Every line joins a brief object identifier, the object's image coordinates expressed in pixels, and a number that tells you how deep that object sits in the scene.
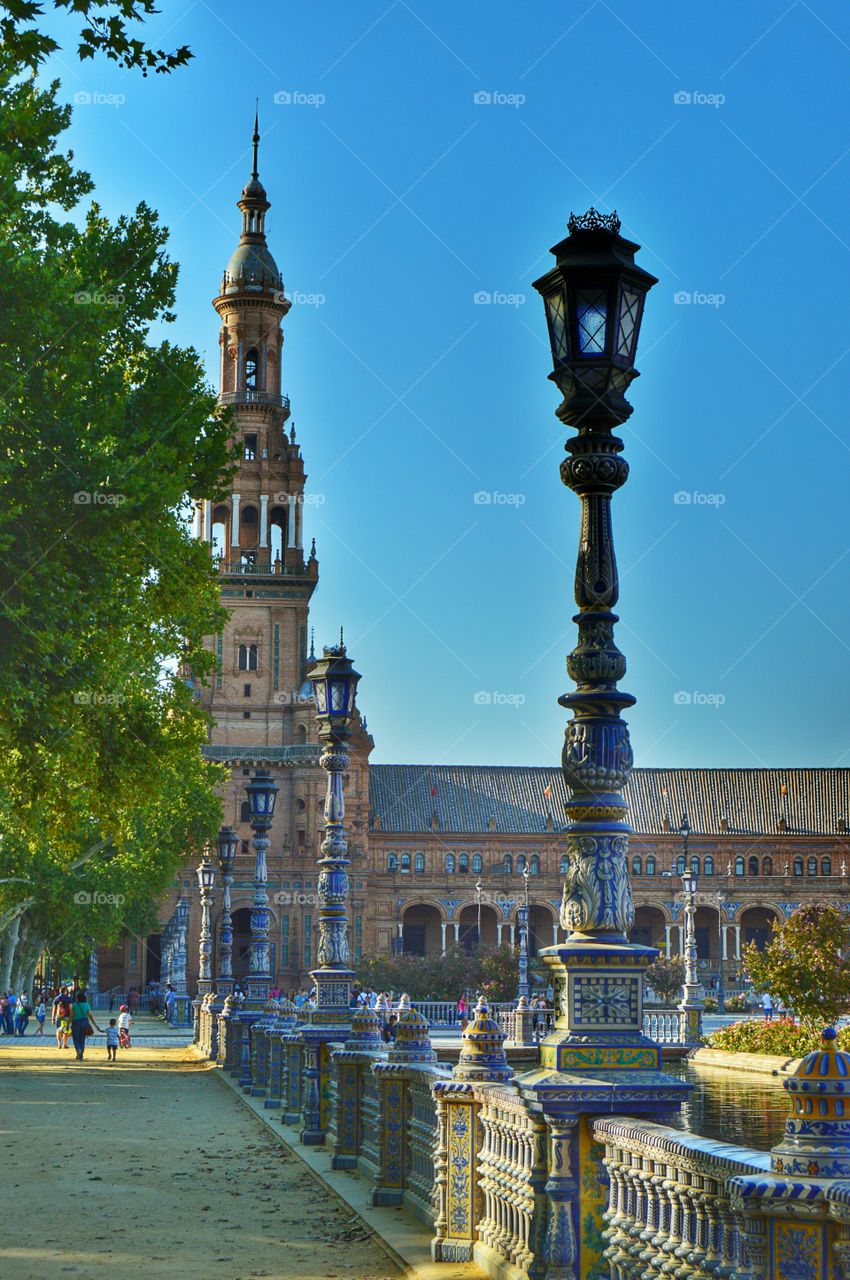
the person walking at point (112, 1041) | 36.22
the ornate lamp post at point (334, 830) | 18.44
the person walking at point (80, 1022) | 35.50
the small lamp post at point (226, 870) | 34.72
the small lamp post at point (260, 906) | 28.47
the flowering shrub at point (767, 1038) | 36.18
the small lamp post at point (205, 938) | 41.25
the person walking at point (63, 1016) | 42.62
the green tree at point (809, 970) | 34.91
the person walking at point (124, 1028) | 41.75
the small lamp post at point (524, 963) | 61.14
